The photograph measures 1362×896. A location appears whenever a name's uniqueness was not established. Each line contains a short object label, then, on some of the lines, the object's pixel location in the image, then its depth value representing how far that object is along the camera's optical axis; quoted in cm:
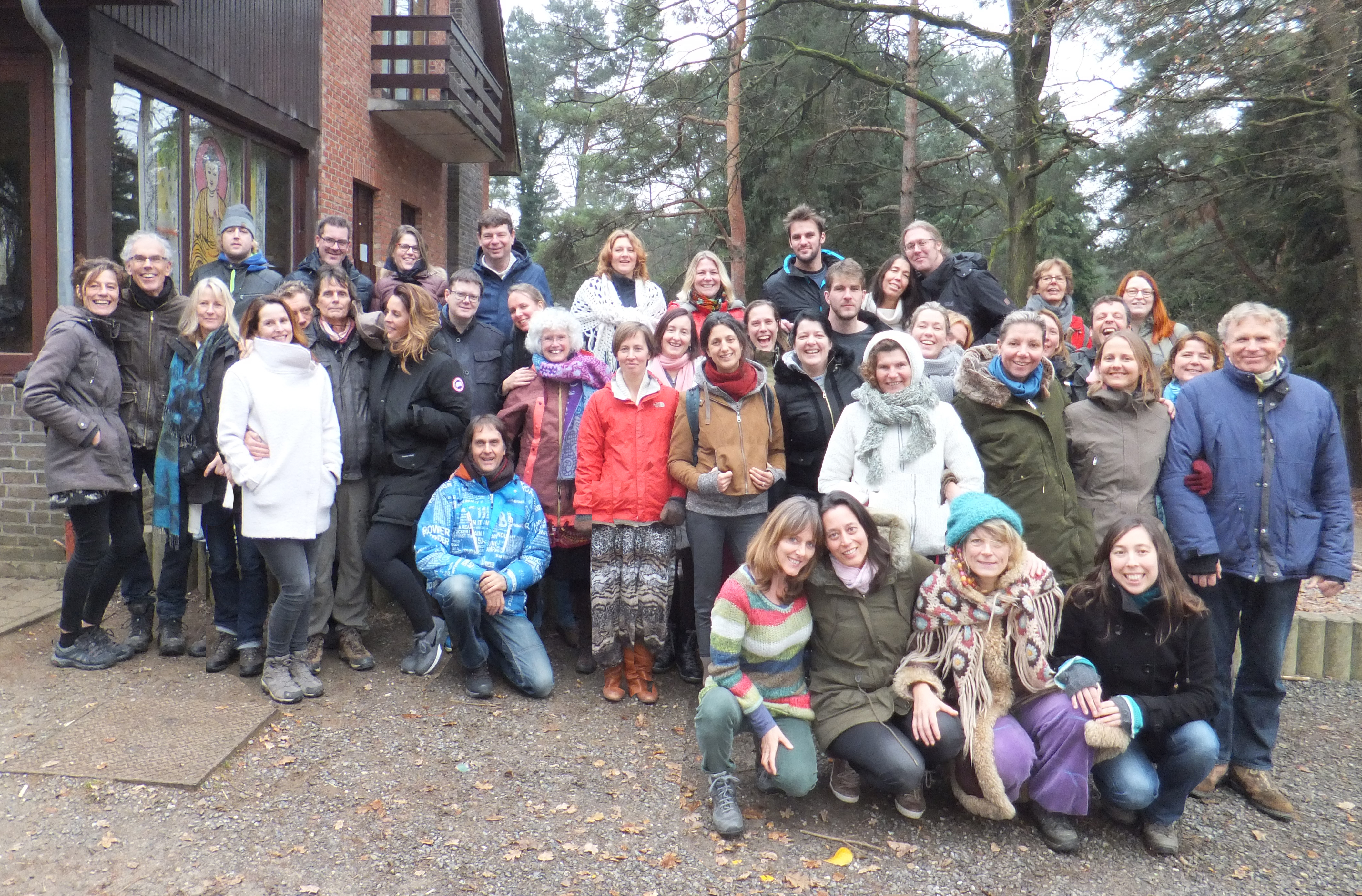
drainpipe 611
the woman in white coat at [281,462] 448
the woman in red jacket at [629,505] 479
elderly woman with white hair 511
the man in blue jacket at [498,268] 600
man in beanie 562
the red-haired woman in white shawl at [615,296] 568
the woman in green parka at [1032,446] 423
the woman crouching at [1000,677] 361
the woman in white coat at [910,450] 423
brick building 634
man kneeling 478
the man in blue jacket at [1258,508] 392
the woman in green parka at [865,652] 369
